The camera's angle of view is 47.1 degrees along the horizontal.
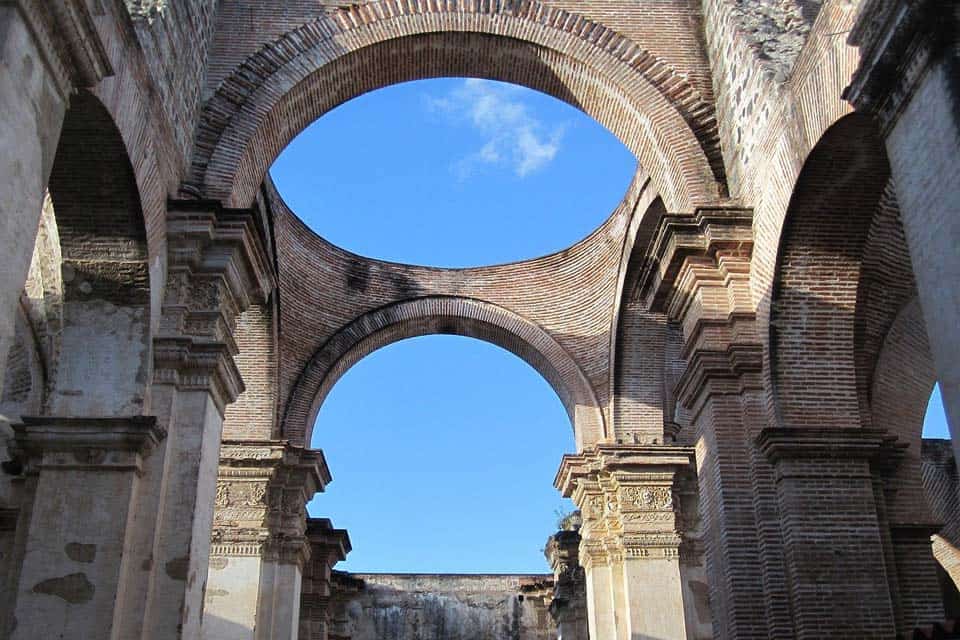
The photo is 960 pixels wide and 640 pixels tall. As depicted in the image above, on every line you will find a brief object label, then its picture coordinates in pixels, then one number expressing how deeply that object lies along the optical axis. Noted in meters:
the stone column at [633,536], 13.14
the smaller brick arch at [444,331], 14.64
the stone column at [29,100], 4.65
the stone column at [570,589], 17.62
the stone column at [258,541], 12.85
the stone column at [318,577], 16.66
